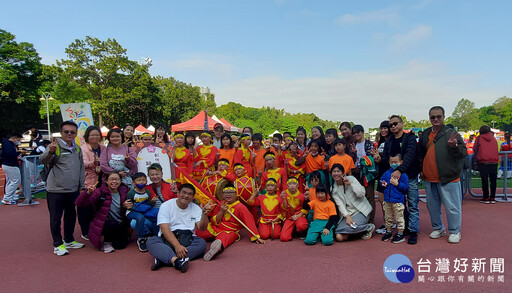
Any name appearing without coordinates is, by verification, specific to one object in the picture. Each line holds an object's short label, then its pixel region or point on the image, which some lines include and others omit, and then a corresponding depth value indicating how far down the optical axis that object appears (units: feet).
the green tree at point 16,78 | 89.40
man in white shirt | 13.51
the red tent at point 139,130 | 81.12
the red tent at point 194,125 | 68.74
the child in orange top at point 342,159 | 17.80
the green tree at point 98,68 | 84.64
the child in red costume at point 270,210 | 17.62
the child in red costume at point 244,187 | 19.01
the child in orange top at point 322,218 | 16.51
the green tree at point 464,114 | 276.21
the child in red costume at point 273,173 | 19.61
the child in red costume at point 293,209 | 17.42
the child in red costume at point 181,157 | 20.39
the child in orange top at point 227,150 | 21.34
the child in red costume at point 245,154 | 21.20
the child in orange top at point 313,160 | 19.34
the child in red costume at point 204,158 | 20.49
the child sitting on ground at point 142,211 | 16.12
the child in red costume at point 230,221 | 17.03
